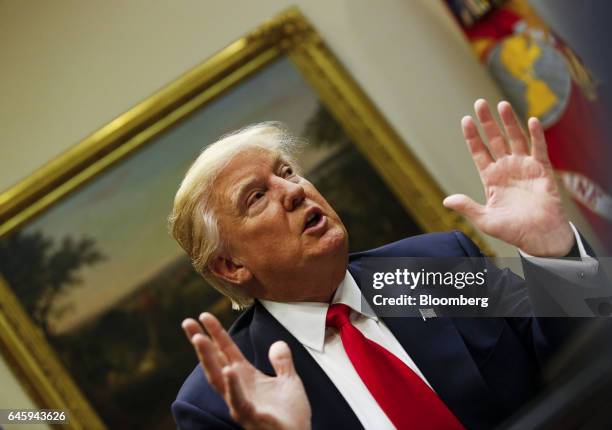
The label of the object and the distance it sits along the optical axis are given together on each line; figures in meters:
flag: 2.69
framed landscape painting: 2.29
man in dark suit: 1.50
